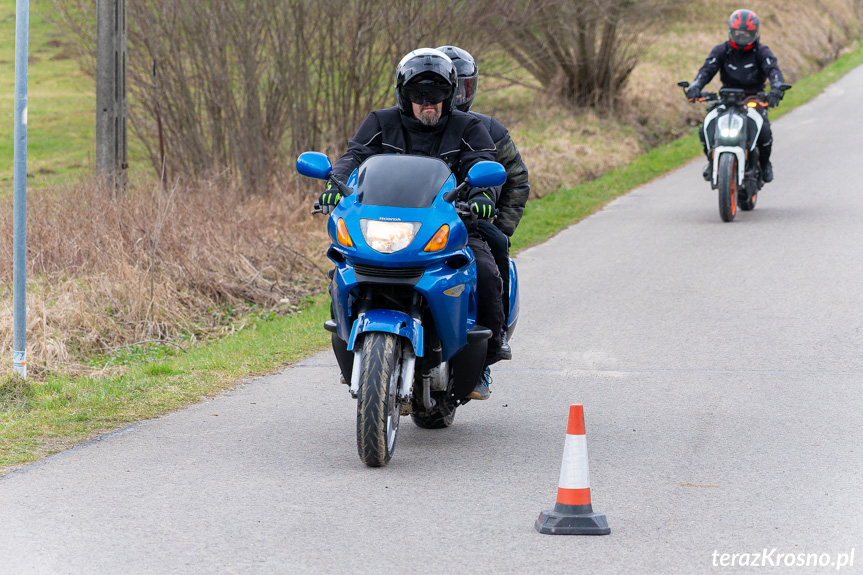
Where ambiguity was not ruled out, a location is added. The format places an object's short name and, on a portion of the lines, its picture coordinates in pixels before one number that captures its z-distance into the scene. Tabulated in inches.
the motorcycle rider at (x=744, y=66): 1045.2
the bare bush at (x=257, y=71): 1208.8
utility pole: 986.7
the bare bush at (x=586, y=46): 1648.6
